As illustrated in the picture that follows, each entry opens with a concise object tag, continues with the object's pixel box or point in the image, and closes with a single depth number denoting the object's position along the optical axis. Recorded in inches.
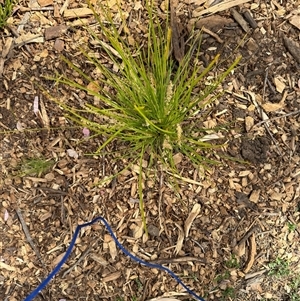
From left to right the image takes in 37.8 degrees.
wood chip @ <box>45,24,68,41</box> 67.5
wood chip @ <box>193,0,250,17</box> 67.0
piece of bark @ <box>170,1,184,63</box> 65.1
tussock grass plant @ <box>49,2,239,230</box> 57.2
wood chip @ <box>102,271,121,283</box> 65.5
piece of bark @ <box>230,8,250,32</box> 66.6
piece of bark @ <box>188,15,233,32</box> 66.6
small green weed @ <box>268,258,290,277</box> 66.2
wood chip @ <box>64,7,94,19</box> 67.7
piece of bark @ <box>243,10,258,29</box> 66.5
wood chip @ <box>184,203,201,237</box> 65.2
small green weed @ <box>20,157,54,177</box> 65.2
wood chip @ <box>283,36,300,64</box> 66.2
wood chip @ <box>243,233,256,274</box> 65.7
